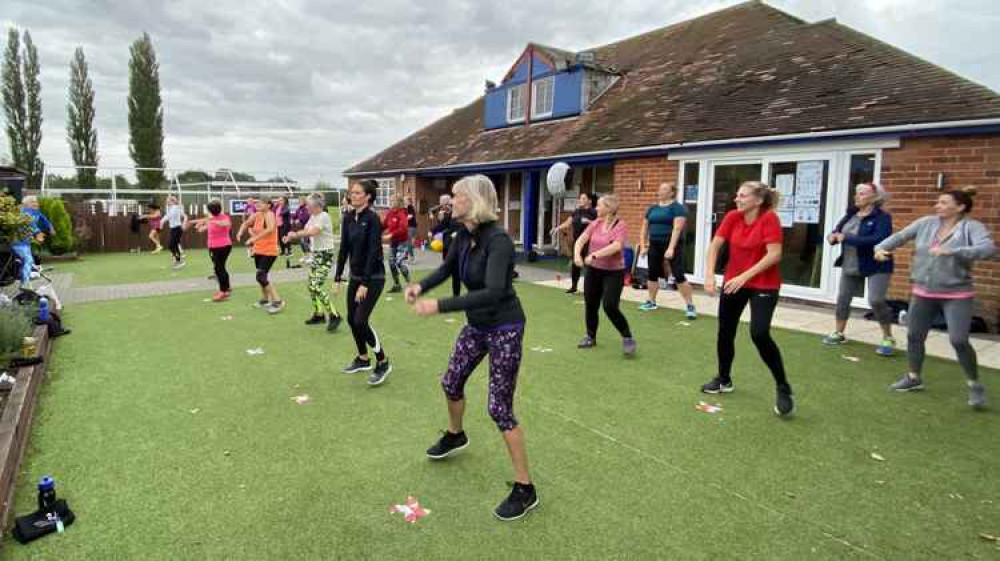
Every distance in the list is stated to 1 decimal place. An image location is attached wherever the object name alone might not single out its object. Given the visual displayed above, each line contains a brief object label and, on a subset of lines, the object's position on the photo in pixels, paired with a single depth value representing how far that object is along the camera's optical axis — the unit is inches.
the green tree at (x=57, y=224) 595.5
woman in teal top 309.8
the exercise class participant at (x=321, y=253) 283.4
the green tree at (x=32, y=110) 1390.3
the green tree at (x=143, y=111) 1467.8
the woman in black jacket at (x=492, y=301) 113.4
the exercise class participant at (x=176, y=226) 549.6
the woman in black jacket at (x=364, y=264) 205.2
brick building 311.4
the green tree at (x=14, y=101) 1368.1
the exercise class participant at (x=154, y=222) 704.4
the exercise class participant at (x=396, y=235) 415.5
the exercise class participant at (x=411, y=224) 481.6
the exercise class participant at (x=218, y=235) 354.6
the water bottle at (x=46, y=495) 116.2
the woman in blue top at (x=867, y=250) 237.3
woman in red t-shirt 167.9
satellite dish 513.0
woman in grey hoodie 175.0
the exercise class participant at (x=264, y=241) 319.9
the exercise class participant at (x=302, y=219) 616.7
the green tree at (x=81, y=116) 1435.8
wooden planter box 122.3
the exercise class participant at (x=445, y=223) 394.9
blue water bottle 266.8
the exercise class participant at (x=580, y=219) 404.5
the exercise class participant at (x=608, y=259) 235.5
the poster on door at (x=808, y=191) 356.2
